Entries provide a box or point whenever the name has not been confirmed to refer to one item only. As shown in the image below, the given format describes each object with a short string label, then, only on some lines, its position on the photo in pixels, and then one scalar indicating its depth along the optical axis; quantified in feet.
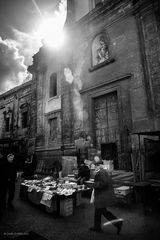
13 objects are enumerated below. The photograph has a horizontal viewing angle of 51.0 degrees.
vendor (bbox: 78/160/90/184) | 25.76
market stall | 17.28
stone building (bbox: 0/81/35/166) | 51.90
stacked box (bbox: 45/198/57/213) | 17.53
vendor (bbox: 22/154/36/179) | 39.19
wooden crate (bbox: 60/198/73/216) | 16.84
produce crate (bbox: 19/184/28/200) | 23.28
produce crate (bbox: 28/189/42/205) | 19.73
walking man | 13.01
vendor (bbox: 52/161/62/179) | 36.98
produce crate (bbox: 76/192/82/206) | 19.76
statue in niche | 36.75
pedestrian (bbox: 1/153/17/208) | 17.99
